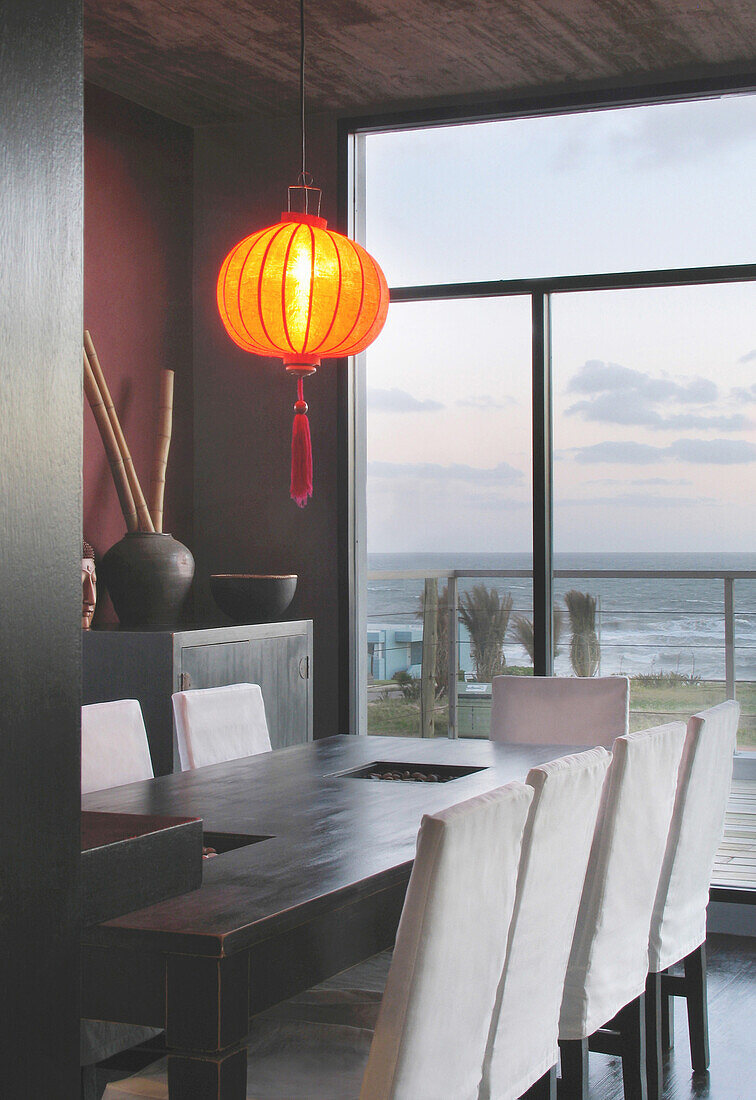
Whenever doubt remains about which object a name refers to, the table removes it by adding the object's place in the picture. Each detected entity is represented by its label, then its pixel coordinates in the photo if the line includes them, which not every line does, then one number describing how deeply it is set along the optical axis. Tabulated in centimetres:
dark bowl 478
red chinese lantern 322
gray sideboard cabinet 420
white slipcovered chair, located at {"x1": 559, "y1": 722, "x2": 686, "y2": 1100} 248
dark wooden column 112
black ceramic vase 449
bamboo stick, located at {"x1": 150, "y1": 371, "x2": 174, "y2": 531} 495
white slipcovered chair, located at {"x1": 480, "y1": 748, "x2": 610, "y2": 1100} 202
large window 473
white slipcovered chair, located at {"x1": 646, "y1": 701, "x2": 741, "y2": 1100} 284
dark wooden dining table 172
